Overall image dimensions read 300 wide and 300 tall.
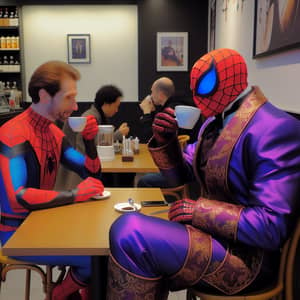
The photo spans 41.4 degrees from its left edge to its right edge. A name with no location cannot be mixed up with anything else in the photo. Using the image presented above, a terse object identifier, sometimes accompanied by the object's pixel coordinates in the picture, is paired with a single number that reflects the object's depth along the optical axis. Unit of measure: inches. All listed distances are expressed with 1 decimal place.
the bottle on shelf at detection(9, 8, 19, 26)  235.3
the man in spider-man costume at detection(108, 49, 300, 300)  43.3
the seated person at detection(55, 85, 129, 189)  137.4
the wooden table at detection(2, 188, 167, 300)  47.4
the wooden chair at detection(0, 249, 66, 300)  62.1
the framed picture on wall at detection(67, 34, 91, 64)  241.6
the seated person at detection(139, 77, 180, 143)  161.8
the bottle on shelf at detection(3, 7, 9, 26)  235.3
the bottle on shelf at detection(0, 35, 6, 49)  238.8
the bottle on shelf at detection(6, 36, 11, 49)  239.8
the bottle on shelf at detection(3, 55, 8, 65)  244.5
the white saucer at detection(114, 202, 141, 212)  60.6
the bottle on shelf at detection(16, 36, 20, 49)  240.2
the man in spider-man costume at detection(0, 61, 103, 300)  60.2
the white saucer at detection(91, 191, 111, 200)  66.9
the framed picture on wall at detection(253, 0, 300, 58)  79.0
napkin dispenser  115.2
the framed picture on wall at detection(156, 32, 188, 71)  233.5
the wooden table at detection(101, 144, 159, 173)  102.4
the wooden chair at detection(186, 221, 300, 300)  47.7
